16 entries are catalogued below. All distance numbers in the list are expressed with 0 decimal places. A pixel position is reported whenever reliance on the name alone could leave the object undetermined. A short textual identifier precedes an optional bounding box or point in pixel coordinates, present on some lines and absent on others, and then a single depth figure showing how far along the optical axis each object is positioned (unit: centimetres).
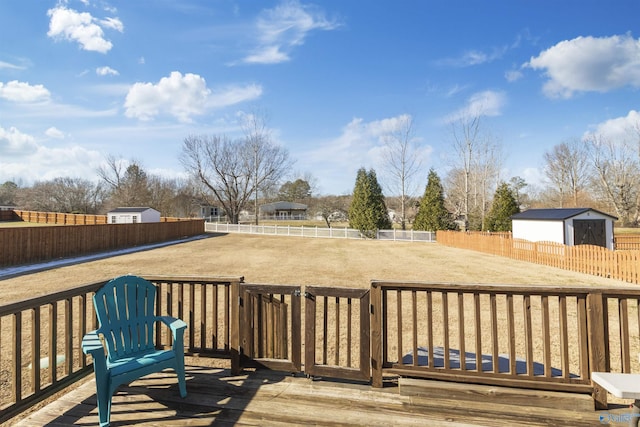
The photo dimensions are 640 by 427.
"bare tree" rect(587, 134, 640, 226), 2823
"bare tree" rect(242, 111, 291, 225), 3328
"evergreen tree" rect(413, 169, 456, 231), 2277
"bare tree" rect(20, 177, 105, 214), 3800
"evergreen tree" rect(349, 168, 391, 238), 2406
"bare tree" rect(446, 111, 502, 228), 2561
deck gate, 253
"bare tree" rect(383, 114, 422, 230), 2655
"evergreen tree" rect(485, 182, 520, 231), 2036
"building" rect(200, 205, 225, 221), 4953
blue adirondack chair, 203
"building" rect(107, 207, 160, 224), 2698
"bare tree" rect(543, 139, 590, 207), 3166
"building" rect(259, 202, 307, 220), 5628
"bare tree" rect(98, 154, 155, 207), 3844
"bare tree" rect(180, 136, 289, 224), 3441
